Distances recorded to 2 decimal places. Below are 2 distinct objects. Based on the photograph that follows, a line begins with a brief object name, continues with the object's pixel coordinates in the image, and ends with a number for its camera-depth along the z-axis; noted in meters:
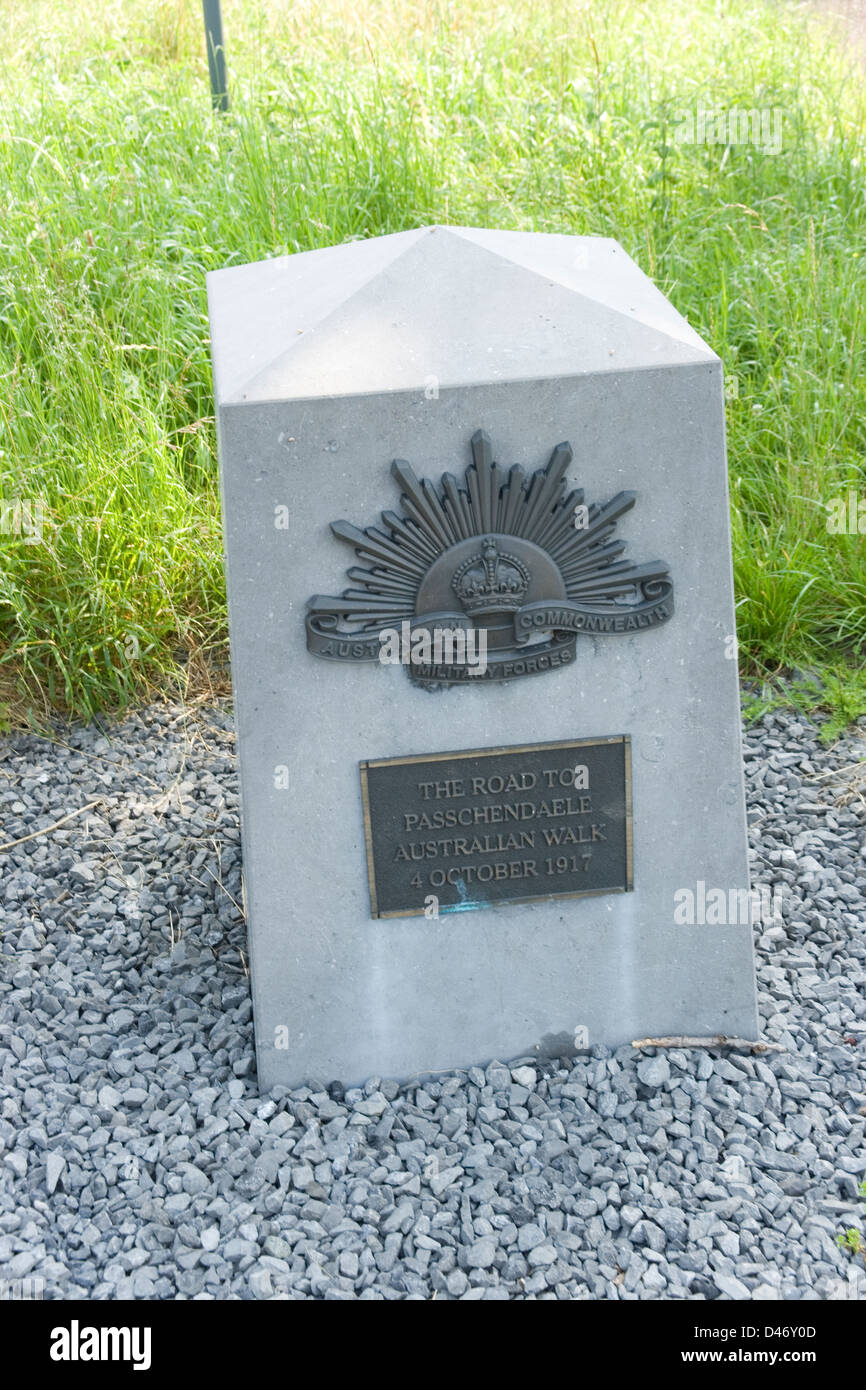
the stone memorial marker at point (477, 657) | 2.44
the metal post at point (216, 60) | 6.12
